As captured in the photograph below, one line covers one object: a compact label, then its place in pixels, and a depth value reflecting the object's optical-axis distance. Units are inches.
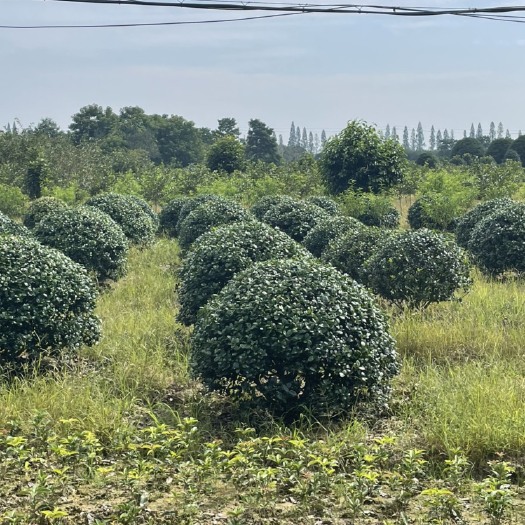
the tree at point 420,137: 7132.4
